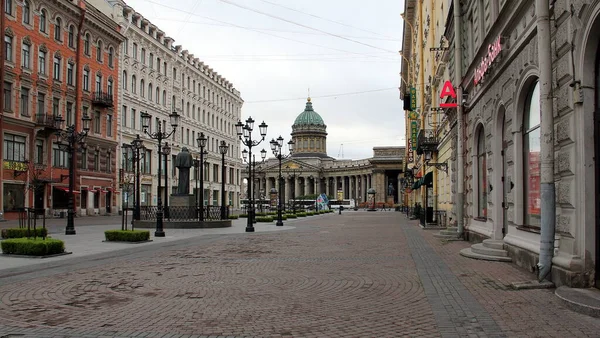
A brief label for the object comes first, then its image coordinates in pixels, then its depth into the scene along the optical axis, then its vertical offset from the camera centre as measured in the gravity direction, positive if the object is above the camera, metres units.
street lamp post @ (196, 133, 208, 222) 31.34 +0.72
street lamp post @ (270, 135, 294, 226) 37.81 +3.20
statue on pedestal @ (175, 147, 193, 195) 32.88 +1.28
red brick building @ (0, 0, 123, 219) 40.47 +8.04
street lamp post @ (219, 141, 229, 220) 35.36 -1.15
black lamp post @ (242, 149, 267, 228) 28.52 +0.37
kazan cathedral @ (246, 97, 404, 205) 129.62 +5.34
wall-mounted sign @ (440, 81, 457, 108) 20.47 +3.78
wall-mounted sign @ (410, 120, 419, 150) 44.12 +4.79
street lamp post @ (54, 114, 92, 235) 23.84 +0.01
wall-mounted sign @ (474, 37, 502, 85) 13.02 +3.37
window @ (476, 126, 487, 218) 17.66 +0.43
